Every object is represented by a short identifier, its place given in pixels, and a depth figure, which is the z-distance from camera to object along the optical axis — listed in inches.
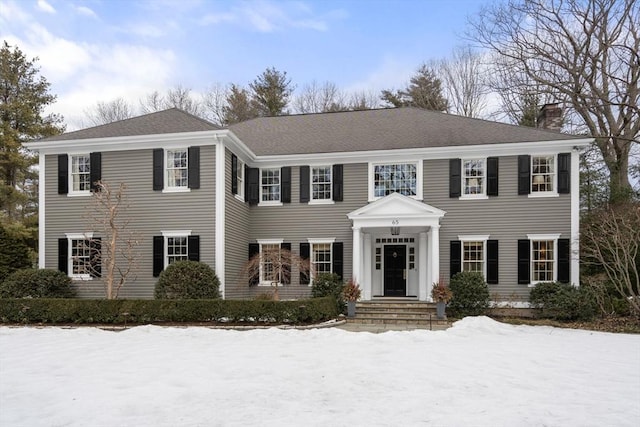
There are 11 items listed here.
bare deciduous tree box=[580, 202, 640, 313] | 513.0
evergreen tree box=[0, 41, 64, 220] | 900.6
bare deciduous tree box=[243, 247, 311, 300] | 591.6
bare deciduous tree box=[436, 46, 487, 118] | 1134.8
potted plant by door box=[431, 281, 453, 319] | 532.1
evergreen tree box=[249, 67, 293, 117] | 1313.6
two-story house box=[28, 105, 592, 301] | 573.0
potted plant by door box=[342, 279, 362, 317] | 548.7
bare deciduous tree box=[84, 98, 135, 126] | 1424.7
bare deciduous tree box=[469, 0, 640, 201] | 765.9
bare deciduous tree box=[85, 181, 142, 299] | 575.2
